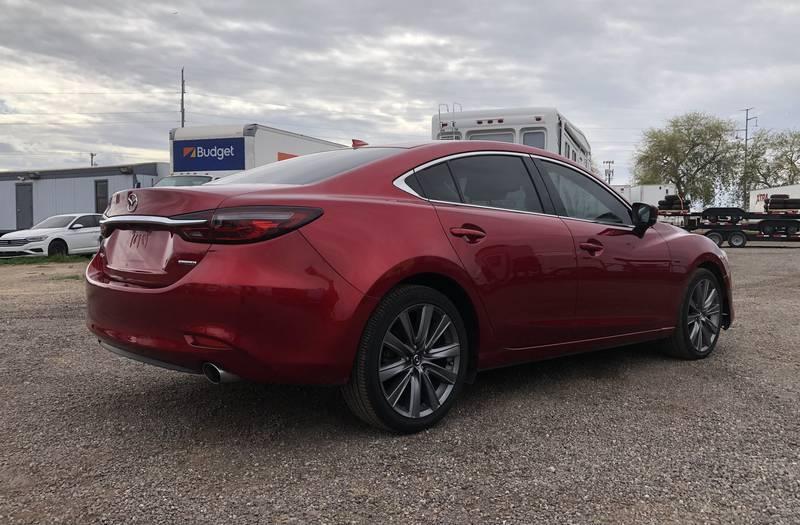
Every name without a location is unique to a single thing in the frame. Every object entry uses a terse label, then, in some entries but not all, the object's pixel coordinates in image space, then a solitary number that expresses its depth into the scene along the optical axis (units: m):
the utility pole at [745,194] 50.76
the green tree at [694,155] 50.50
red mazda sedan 2.88
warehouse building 25.98
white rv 11.41
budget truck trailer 14.18
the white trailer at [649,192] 33.47
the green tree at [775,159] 55.06
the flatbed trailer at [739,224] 24.81
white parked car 17.19
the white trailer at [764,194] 33.78
